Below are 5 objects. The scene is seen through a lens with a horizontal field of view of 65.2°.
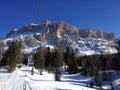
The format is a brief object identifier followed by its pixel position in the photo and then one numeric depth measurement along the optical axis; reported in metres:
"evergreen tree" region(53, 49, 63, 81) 27.62
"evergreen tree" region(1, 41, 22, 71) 23.33
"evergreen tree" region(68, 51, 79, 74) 32.58
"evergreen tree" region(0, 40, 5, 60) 33.37
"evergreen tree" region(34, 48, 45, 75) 25.20
